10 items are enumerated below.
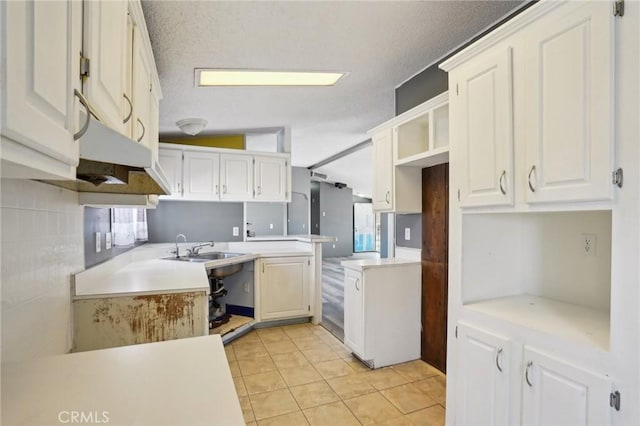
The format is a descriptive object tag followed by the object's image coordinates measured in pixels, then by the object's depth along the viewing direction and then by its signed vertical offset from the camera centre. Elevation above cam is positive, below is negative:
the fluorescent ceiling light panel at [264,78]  2.71 +1.19
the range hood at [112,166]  0.75 +0.14
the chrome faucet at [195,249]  3.59 -0.42
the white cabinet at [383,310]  2.72 -0.85
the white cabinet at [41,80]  0.47 +0.22
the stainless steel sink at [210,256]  3.35 -0.49
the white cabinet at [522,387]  1.18 -0.74
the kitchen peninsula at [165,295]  1.70 -0.55
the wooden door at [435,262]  2.65 -0.43
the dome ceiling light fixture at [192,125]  3.78 +1.04
